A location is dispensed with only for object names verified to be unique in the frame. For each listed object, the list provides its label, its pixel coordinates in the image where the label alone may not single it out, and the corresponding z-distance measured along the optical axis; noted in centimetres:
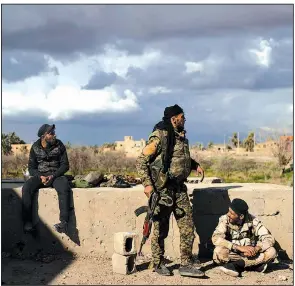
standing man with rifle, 661
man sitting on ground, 674
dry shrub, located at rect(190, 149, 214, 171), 3419
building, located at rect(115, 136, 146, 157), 4725
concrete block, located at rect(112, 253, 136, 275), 684
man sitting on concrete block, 763
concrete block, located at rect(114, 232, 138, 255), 687
